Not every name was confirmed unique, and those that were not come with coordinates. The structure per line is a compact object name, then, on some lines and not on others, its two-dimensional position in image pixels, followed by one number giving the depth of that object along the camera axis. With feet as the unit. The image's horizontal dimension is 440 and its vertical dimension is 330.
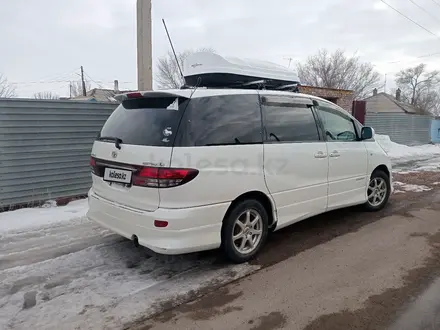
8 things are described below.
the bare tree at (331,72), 116.06
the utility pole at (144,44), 22.00
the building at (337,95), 41.01
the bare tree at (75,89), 161.36
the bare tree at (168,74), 98.32
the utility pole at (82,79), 121.49
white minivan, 10.19
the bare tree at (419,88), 172.65
